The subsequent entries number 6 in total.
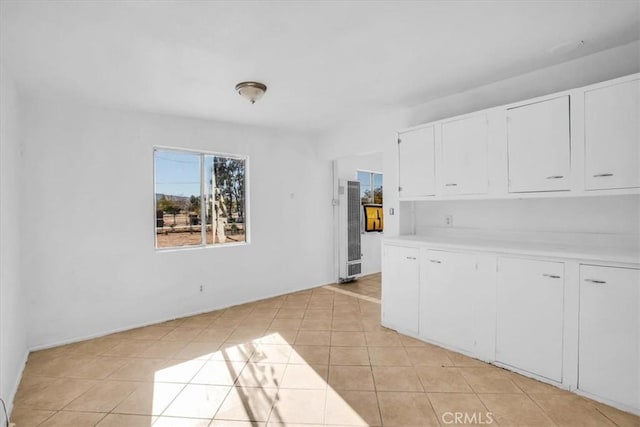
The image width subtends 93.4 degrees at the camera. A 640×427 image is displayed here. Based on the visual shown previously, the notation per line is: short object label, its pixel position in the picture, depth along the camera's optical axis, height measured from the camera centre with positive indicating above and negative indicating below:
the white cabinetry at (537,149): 2.05 +0.52
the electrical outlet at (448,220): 3.32 -0.09
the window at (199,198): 3.78 +0.21
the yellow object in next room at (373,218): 5.79 -0.10
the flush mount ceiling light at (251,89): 2.81 +1.17
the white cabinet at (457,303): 2.56 -0.82
